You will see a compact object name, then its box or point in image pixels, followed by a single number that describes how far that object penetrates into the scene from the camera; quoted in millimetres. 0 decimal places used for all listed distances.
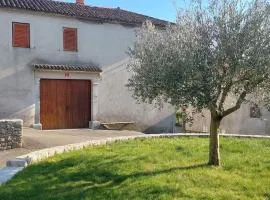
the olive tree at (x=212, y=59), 4059
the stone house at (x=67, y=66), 10488
